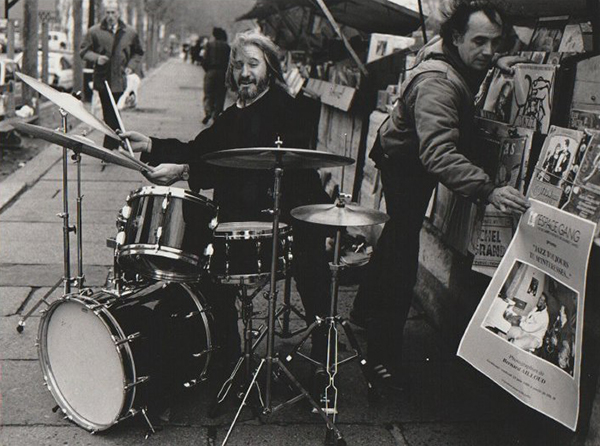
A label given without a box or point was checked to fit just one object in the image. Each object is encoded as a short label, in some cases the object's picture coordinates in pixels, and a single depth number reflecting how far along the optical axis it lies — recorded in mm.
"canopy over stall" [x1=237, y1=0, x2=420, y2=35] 5742
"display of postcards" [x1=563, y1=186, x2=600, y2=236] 2455
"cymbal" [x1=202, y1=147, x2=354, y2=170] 2834
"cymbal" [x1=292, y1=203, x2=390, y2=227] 3016
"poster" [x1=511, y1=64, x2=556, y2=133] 3127
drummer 3576
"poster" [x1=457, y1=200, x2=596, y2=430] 2412
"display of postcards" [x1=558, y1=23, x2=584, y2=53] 3150
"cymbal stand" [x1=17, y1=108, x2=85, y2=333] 3652
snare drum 3164
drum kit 3018
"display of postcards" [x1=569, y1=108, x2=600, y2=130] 2779
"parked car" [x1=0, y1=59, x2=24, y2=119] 10812
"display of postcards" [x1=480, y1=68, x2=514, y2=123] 3426
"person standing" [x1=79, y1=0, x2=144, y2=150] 9555
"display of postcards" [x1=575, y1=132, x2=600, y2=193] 2467
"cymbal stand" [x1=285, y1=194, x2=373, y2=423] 3258
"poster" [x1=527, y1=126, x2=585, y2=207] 2639
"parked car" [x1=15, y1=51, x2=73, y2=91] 19078
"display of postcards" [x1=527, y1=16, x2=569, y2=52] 3395
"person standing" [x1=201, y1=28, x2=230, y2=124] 13314
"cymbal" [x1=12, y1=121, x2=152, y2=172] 2895
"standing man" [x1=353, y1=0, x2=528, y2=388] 2988
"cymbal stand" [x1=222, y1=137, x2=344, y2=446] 3021
